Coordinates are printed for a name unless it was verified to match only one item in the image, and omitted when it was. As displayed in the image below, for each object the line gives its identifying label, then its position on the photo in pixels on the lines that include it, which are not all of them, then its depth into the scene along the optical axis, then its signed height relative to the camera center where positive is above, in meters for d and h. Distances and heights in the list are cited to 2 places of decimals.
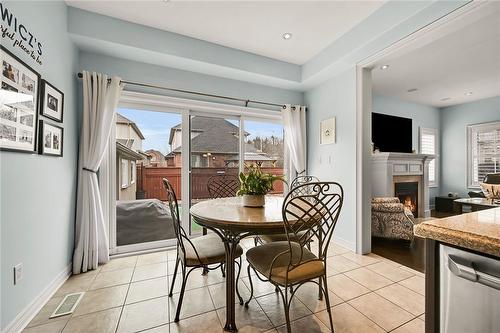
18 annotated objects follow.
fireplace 4.47 -0.55
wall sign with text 1.39 +0.93
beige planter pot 1.88 -0.28
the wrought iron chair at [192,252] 1.61 -0.66
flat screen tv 4.58 +0.76
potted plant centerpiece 1.88 -0.17
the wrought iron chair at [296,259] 1.37 -0.65
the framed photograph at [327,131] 3.25 +0.56
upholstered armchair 3.07 -0.76
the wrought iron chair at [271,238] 2.04 -0.68
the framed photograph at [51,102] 1.78 +0.57
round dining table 1.39 -0.38
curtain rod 2.72 +1.06
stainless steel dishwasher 0.62 -0.38
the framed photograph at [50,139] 1.77 +0.25
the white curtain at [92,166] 2.35 +0.01
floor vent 1.68 -1.13
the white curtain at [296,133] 3.66 +0.60
